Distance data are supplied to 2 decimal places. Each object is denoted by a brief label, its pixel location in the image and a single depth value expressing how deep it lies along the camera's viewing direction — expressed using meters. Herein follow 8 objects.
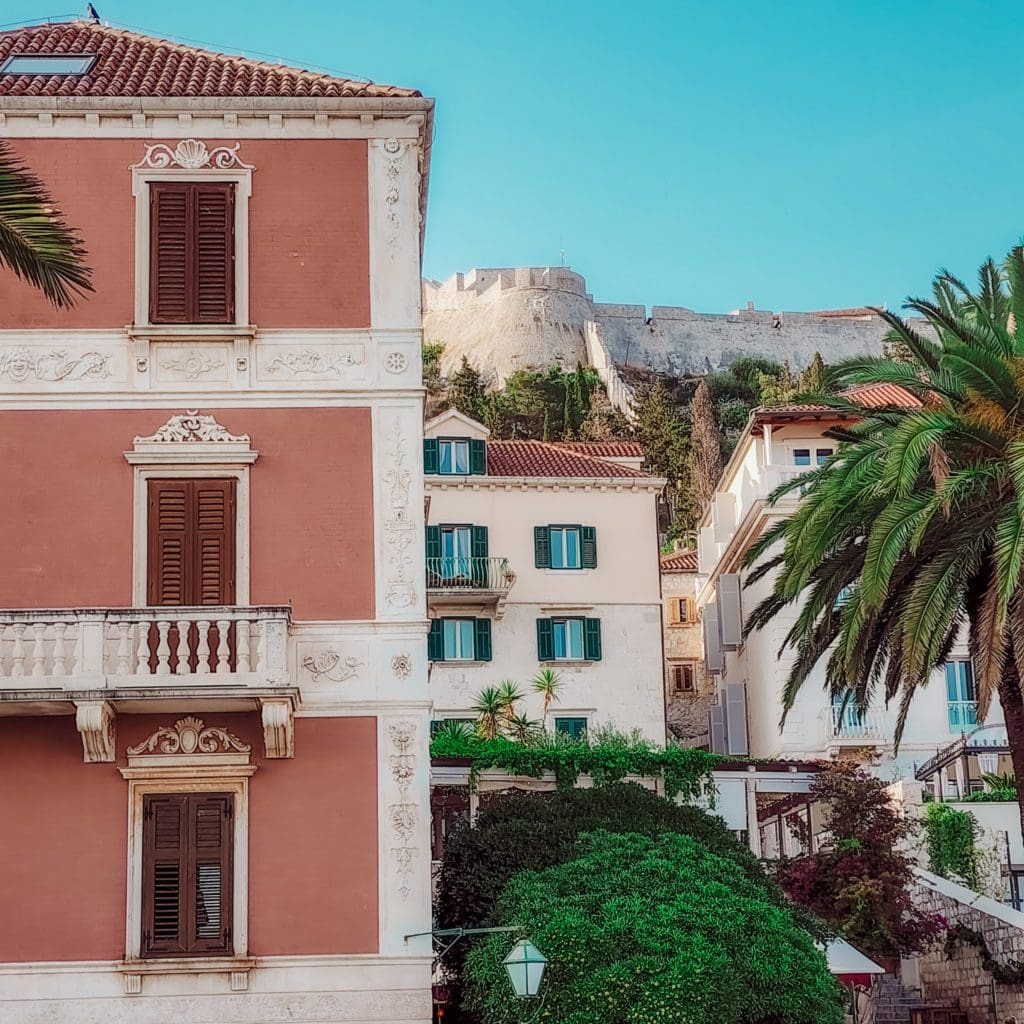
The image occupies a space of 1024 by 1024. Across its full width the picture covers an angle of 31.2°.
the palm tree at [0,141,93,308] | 14.83
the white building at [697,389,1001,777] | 39.50
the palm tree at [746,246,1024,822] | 22.39
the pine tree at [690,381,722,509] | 80.31
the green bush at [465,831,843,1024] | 19.23
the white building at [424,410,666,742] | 43.81
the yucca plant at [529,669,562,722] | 42.91
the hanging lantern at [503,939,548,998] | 18.36
